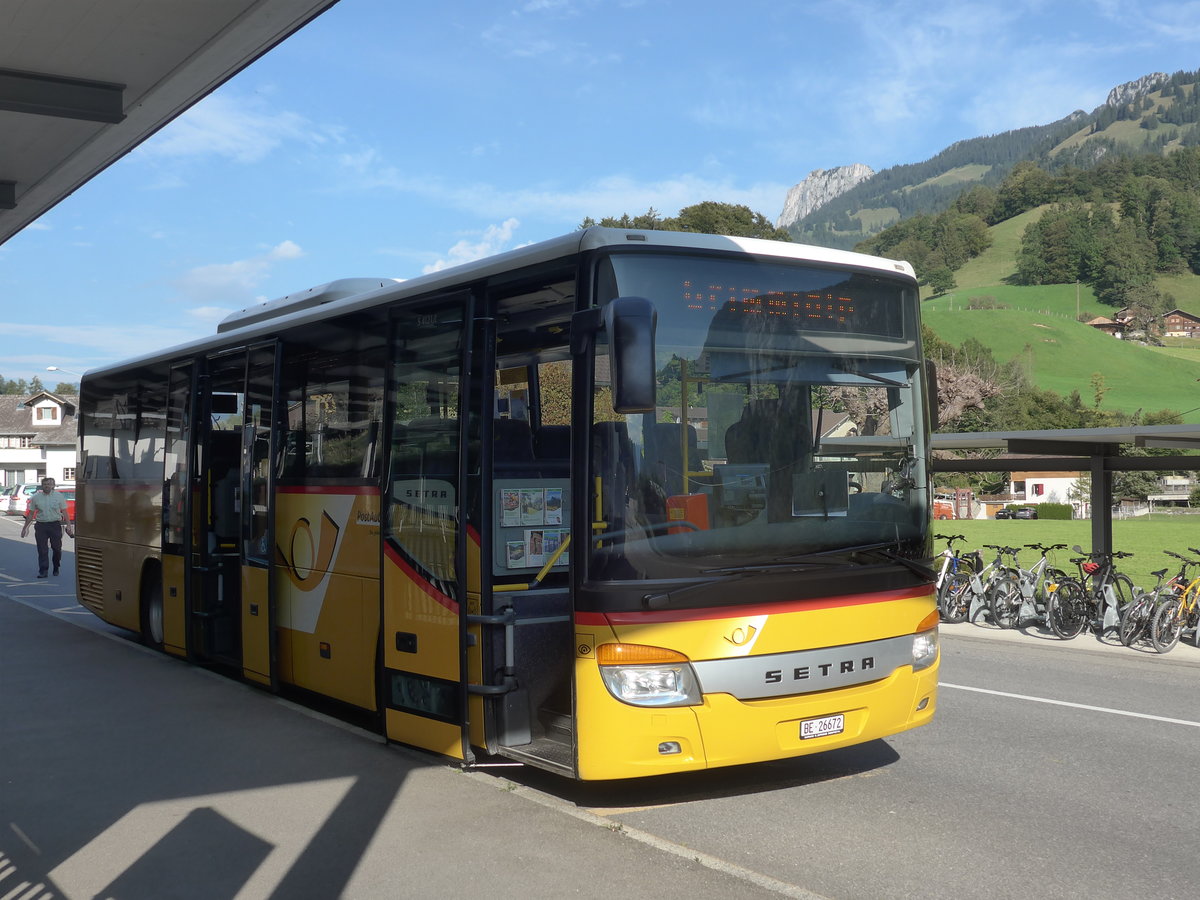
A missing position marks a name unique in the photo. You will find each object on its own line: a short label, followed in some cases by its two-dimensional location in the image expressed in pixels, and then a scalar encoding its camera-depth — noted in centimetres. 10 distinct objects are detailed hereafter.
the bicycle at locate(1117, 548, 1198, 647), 1280
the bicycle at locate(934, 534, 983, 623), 1548
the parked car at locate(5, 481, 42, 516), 6389
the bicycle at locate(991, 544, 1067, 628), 1484
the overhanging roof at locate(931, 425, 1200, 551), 1329
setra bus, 571
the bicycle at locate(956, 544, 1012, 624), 1523
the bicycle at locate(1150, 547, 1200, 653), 1264
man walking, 2180
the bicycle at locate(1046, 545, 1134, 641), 1376
